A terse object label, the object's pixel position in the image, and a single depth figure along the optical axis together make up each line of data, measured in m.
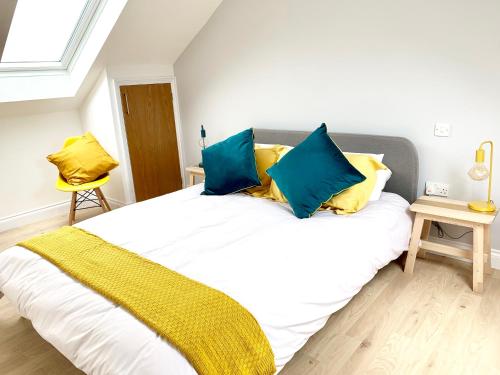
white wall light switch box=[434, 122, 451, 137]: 2.71
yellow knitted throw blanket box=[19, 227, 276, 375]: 1.42
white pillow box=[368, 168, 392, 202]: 2.74
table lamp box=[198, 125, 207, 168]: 3.91
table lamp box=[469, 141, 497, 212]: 2.42
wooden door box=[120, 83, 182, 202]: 3.95
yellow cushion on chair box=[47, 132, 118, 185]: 3.62
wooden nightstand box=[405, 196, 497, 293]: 2.41
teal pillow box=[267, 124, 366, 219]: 2.55
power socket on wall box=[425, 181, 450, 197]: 2.83
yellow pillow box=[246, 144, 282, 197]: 3.08
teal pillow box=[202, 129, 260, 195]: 3.02
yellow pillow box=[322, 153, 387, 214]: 2.59
